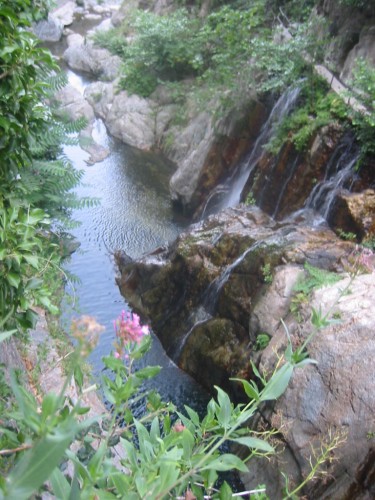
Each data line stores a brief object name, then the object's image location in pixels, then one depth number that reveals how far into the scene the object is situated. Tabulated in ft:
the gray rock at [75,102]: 53.55
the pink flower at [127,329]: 4.62
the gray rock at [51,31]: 80.74
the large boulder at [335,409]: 14.07
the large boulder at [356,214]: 22.44
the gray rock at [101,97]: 56.44
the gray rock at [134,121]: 50.50
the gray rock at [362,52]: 30.09
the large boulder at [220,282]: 21.24
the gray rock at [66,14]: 89.70
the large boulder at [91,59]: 65.26
